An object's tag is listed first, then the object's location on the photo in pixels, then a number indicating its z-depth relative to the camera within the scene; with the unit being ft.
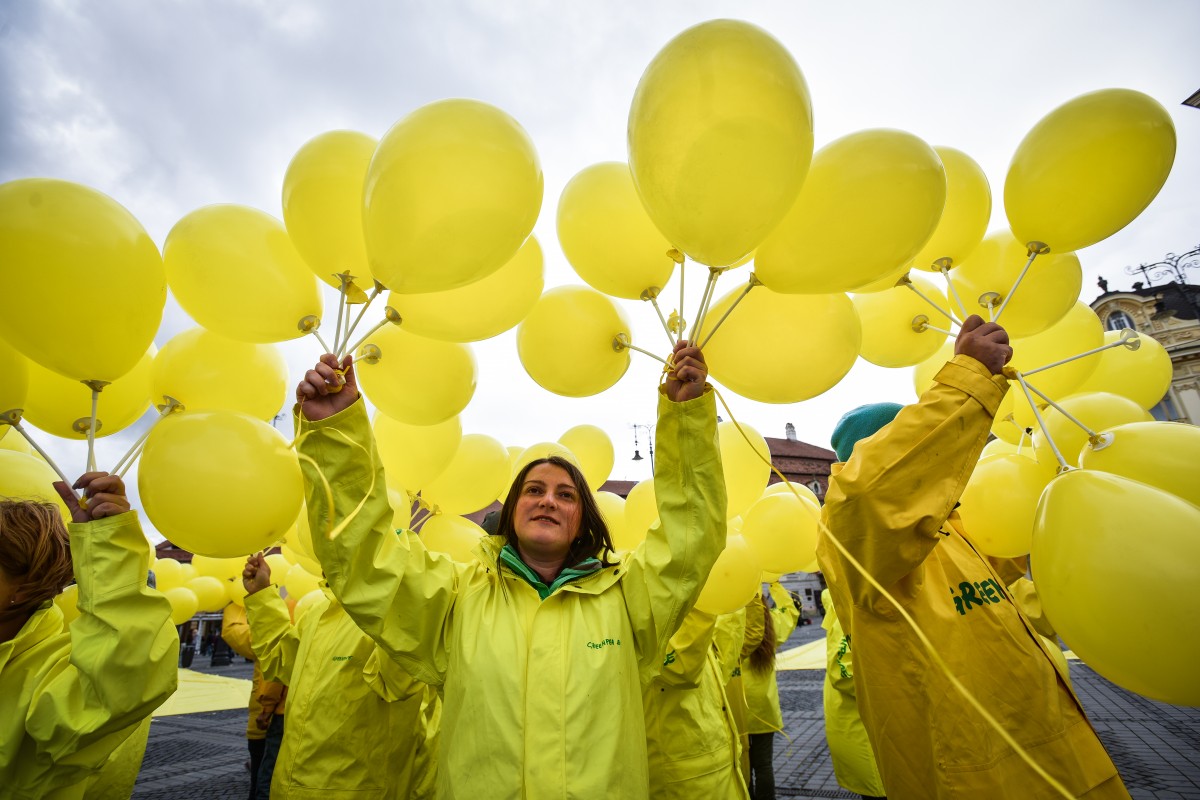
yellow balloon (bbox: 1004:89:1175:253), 6.25
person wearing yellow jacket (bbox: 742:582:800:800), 14.88
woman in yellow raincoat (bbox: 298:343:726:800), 4.81
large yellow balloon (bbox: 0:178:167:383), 5.19
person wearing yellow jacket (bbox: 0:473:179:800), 4.97
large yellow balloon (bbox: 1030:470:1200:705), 4.40
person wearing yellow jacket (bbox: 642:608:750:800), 8.98
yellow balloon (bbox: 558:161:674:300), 7.48
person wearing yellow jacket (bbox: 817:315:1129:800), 5.05
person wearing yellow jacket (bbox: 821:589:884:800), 11.98
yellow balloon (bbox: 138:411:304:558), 5.71
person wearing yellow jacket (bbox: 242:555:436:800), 8.55
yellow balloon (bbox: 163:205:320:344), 6.51
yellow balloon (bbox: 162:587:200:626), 16.40
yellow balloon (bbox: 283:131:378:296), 6.33
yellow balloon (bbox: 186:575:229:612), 17.84
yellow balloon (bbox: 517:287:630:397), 8.14
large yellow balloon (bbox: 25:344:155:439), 6.98
